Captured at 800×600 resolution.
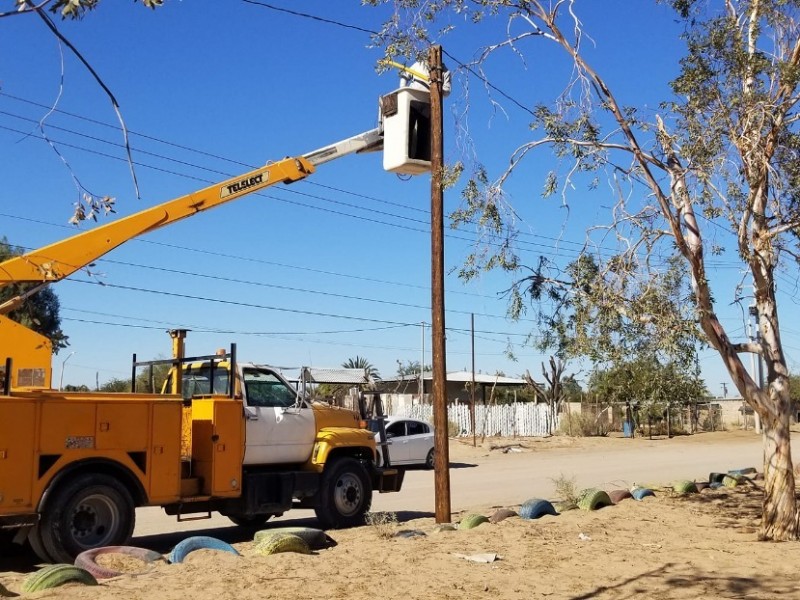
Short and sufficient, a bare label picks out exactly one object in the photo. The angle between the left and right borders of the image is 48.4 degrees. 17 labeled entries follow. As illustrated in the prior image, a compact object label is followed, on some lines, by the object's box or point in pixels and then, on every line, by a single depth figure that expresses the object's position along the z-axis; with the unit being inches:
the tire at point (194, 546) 364.2
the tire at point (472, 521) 463.8
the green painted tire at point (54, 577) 294.8
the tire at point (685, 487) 644.7
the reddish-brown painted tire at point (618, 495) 588.7
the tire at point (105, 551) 334.1
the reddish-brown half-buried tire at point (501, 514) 489.4
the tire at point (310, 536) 408.2
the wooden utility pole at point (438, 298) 506.3
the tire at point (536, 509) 506.6
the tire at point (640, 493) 607.2
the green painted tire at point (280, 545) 371.2
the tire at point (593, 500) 546.0
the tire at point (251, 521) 534.6
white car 975.0
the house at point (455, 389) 1820.9
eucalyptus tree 451.2
